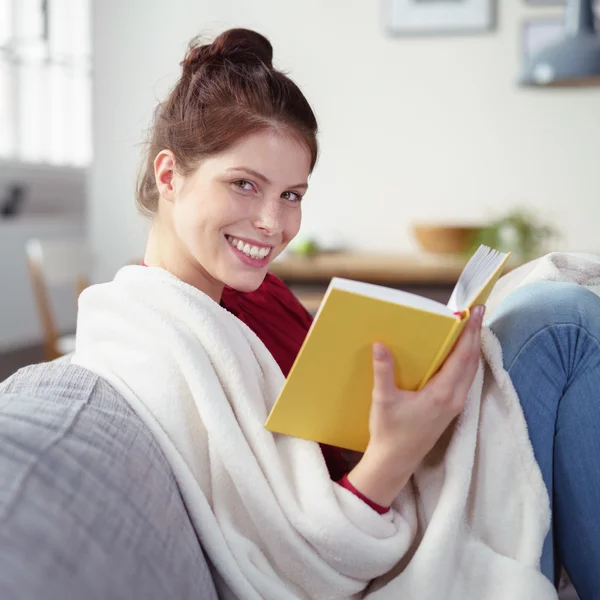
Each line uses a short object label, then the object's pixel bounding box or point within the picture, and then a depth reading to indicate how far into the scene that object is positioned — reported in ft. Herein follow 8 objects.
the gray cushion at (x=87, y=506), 2.02
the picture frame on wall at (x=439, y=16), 12.40
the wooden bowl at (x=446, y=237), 11.05
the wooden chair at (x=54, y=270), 10.70
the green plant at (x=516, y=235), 10.50
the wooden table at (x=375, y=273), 9.98
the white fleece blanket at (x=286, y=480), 2.95
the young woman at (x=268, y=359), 2.98
